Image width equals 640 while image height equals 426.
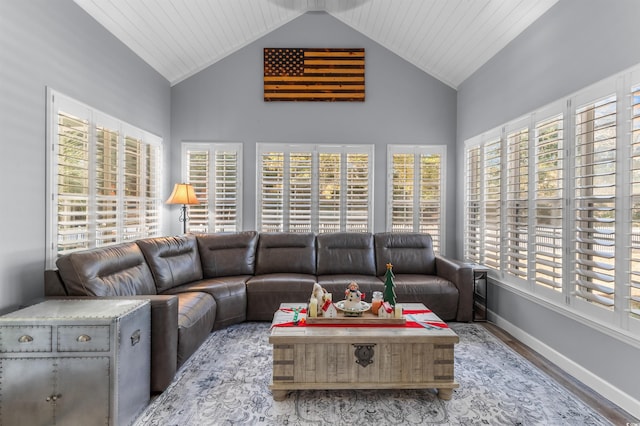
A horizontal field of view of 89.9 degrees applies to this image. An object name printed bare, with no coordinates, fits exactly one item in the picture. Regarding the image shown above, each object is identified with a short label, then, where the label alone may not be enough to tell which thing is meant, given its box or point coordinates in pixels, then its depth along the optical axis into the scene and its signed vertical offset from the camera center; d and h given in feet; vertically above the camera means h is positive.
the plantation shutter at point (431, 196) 15.96 +0.84
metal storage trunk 6.04 -3.04
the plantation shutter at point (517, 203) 10.57 +0.36
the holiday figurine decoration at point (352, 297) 8.32 -2.25
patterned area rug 6.73 -4.32
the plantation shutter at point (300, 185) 15.81 +1.32
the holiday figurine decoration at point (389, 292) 8.35 -2.08
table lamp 14.01 +0.68
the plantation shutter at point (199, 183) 15.71 +1.37
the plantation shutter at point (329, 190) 15.84 +1.06
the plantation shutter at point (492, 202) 12.17 +0.44
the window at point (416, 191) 15.93 +1.09
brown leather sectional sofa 7.99 -2.34
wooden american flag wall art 15.60 +6.83
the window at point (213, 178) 15.74 +1.62
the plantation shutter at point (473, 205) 13.68 +0.36
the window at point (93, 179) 8.78 +1.01
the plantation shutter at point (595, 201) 7.45 +0.34
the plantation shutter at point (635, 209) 6.83 +0.12
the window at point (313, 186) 15.83 +1.27
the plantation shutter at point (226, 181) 15.74 +1.43
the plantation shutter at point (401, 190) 15.92 +1.13
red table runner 7.86 -2.79
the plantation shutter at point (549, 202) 9.06 +0.36
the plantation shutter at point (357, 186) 15.84 +1.29
